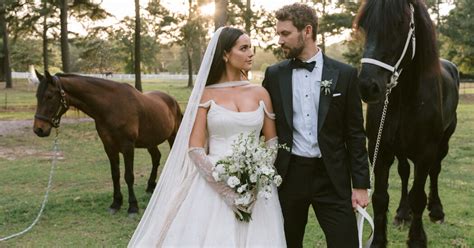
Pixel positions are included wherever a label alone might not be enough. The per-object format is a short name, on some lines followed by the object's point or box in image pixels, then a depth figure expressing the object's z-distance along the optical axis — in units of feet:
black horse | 11.40
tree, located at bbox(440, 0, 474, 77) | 110.63
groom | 9.64
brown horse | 21.40
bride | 10.36
